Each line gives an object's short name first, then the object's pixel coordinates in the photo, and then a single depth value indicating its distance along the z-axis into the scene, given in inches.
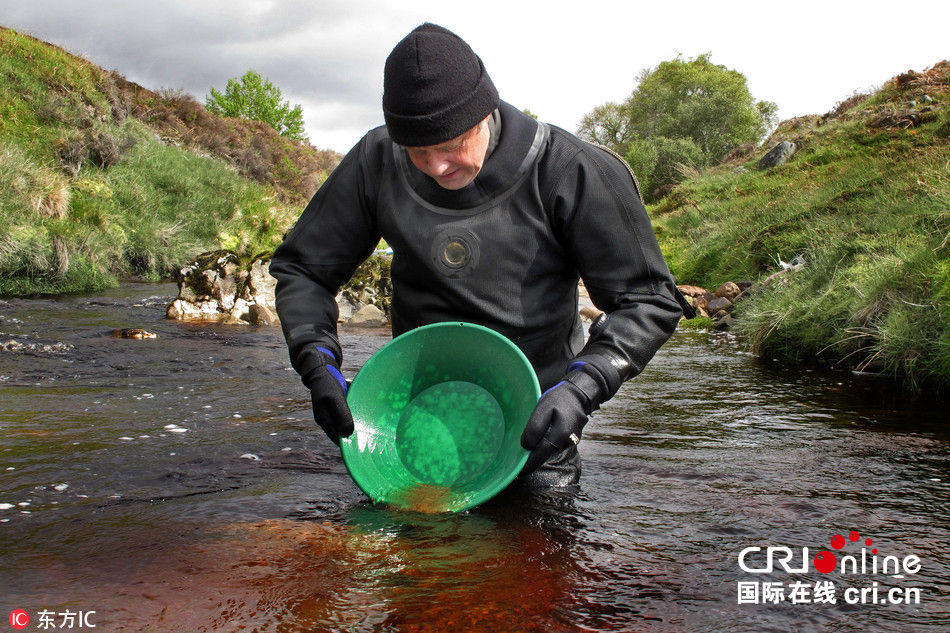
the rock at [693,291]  430.3
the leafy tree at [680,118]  1390.3
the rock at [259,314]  313.6
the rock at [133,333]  250.1
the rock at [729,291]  391.8
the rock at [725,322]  347.6
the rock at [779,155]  854.5
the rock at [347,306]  331.3
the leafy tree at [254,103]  1678.2
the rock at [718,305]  381.4
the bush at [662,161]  1312.7
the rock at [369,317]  327.6
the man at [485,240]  84.4
